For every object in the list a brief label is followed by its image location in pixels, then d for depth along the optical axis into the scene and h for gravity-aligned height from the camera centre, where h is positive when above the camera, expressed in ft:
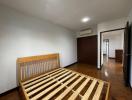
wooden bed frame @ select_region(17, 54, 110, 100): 5.28 -2.91
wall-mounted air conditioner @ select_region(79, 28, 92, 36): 14.62 +3.49
